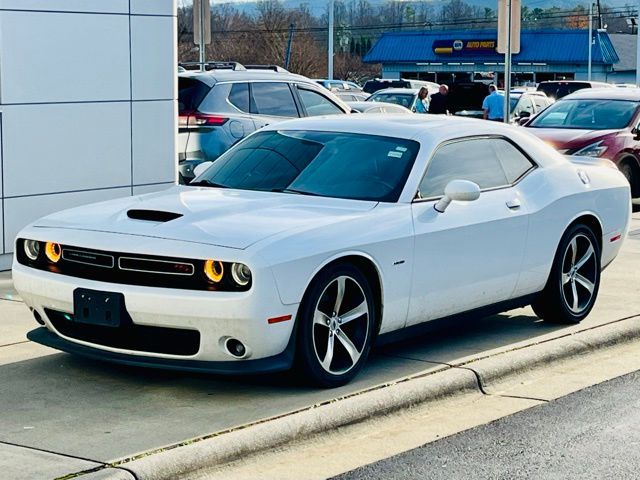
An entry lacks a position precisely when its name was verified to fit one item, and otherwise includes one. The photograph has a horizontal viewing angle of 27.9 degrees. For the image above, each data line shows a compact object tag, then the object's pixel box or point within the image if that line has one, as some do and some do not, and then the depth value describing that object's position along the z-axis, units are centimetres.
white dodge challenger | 657
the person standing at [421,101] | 2853
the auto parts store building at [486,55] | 7581
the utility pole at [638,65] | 3544
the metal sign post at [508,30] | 1598
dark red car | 1681
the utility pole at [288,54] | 7025
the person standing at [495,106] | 2483
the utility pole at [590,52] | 7196
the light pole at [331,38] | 5900
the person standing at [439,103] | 2695
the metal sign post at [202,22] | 1797
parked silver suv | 1428
